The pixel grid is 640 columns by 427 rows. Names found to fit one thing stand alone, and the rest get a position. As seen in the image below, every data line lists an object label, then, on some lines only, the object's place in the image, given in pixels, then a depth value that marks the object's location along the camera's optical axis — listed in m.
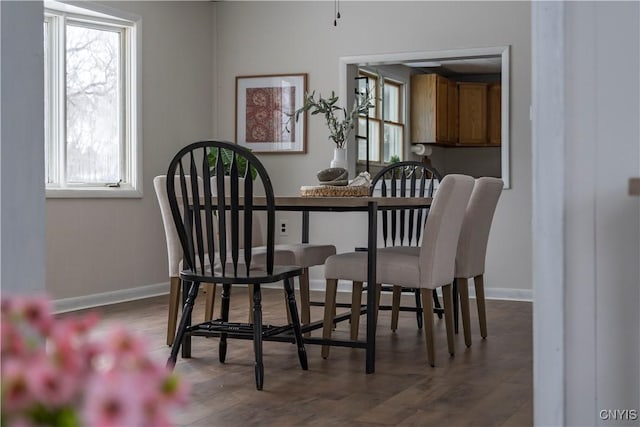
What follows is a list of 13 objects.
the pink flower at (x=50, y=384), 0.55
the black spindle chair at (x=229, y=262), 3.28
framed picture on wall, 6.94
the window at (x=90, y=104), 5.61
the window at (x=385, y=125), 8.09
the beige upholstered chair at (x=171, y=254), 4.01
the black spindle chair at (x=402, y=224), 4.57
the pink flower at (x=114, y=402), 0.54
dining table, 3.61
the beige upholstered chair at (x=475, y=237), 4.21
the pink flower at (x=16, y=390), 0.56
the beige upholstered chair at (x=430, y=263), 3.69
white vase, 4.36
